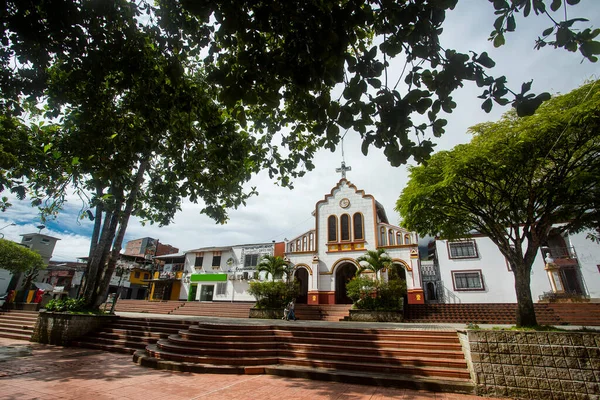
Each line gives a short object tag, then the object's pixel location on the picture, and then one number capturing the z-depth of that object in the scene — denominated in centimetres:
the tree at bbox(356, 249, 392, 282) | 1922
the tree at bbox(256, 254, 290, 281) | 2202
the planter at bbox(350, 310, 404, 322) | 1673
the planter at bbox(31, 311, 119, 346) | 1072
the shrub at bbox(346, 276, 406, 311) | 1736
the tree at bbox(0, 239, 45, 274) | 2981
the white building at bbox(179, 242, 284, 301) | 2797
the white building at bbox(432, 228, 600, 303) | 1966
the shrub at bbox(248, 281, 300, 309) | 1931
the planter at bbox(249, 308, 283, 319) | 1875
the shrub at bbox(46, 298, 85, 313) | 1180
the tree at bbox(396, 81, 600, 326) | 723
